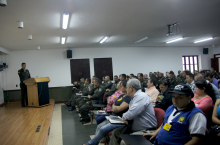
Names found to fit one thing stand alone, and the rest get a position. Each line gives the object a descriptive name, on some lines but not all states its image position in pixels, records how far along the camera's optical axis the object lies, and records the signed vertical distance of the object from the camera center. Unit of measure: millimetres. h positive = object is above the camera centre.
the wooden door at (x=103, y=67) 8934 +105
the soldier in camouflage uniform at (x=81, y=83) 7347 -635
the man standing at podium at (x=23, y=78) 5875 -233
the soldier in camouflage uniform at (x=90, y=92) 5095 -720
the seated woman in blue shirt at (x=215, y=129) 1697 -753
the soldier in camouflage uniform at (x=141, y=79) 6863 -515
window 10656 +257
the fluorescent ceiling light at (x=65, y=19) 3655 +1253
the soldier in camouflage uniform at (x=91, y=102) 4465 -928
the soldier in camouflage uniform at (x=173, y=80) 6777 -576
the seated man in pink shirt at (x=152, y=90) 3443 -518
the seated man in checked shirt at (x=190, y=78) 3906 -292
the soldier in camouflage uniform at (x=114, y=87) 4199 -634
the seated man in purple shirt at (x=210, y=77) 4102 -301
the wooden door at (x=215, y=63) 10789 +139
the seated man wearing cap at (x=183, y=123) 1396 -523
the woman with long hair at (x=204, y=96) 2117 -417
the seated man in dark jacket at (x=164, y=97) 2746 -539
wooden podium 5488 -677
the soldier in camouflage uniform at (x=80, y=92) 5570 -923
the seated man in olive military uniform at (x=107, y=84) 6559 -623
